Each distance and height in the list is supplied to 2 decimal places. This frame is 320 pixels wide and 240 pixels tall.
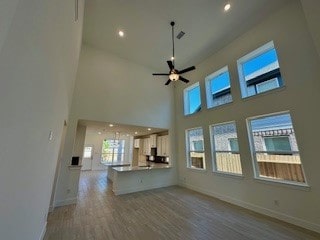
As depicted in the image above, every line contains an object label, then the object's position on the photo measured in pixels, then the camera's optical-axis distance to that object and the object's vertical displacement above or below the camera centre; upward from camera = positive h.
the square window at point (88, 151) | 10.58 +0.19
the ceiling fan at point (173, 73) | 3.68 +2.01
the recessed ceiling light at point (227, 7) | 3.81 +3.84
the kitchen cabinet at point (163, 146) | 6.95 +0.40
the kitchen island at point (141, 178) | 5.23 -0.95
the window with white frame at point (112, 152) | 11.27 +0.16
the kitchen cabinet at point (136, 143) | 9.58 +0.71
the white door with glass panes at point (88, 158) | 10.36 -0.27
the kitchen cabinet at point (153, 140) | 7.74 +0.72
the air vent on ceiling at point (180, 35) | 4.77 +3.90
